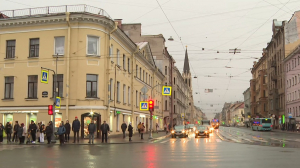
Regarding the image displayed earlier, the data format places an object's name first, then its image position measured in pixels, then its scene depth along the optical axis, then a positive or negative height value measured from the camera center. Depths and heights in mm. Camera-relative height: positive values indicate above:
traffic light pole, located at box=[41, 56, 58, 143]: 25595 -2480
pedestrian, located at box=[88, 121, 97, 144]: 24508 -1656
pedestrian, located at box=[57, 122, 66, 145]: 23962 -1910
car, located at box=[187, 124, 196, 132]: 65100 -4288
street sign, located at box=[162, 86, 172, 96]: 38741 +1801
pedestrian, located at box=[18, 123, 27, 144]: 24938 -2079
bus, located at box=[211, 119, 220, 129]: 91581 -4803
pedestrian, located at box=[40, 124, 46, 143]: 25375 -2182
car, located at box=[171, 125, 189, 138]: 37562 -2940
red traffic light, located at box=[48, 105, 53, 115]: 26344 -384
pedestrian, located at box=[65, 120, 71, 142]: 25766 -1674
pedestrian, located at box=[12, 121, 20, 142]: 26091 -1872
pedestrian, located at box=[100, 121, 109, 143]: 25844 -1740
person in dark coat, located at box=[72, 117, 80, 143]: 25484 -1574
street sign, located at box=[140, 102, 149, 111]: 34075 +50
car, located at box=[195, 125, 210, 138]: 37188 -2806
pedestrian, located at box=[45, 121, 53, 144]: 24834 -1920
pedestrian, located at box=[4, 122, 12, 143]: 26609 -1981
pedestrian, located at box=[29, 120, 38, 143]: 25078 -1828
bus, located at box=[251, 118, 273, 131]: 63406 -3404
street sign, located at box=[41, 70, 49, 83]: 27078 +2350
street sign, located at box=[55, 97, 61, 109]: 26191 +245
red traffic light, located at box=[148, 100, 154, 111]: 31797 +51
